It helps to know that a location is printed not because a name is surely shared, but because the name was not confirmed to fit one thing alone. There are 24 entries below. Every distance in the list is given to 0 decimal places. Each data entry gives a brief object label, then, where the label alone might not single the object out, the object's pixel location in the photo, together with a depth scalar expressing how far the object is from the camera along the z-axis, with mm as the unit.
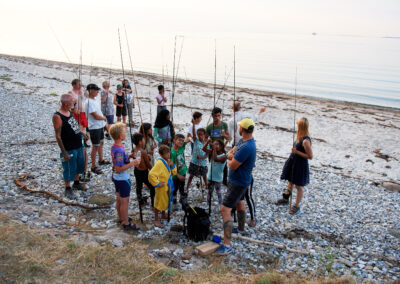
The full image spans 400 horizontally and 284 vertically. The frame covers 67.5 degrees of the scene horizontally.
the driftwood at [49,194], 6051
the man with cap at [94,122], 7324
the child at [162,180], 5297
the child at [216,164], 6070
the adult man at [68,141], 5801
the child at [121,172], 5129
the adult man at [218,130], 7012
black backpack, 5250
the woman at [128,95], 10731
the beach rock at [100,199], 6359
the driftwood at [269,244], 5254
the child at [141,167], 5508
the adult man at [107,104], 9762
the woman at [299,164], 6242
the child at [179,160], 6140
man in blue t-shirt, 4805
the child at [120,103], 10914
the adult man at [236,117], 7105
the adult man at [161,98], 10691
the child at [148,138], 6496
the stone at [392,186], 9047
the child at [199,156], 6633
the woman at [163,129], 7039
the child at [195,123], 6887
